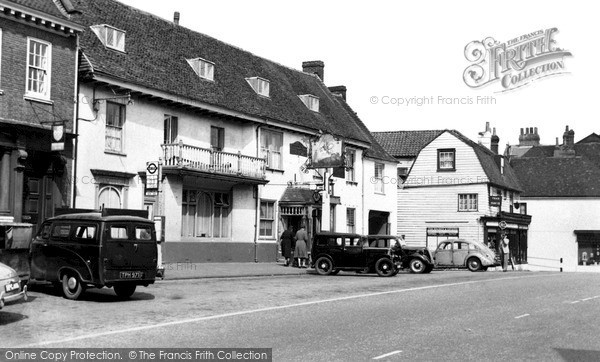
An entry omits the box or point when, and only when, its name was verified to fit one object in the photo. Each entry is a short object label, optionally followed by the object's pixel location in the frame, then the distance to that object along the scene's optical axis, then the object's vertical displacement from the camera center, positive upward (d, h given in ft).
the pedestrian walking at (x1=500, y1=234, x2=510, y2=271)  130.11 -3.09
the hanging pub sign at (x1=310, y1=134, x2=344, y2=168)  109.91 +12.81
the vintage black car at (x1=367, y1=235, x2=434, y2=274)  100.48 -3.33
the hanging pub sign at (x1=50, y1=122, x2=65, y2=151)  73.15 +9.89
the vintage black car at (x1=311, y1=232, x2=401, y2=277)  86.43 -2.31
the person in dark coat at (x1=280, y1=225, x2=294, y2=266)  104.12 -1.19
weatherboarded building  171.63 +10.47
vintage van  49.57 -1.30
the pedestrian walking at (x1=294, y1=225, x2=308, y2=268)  97.04 -1.51
